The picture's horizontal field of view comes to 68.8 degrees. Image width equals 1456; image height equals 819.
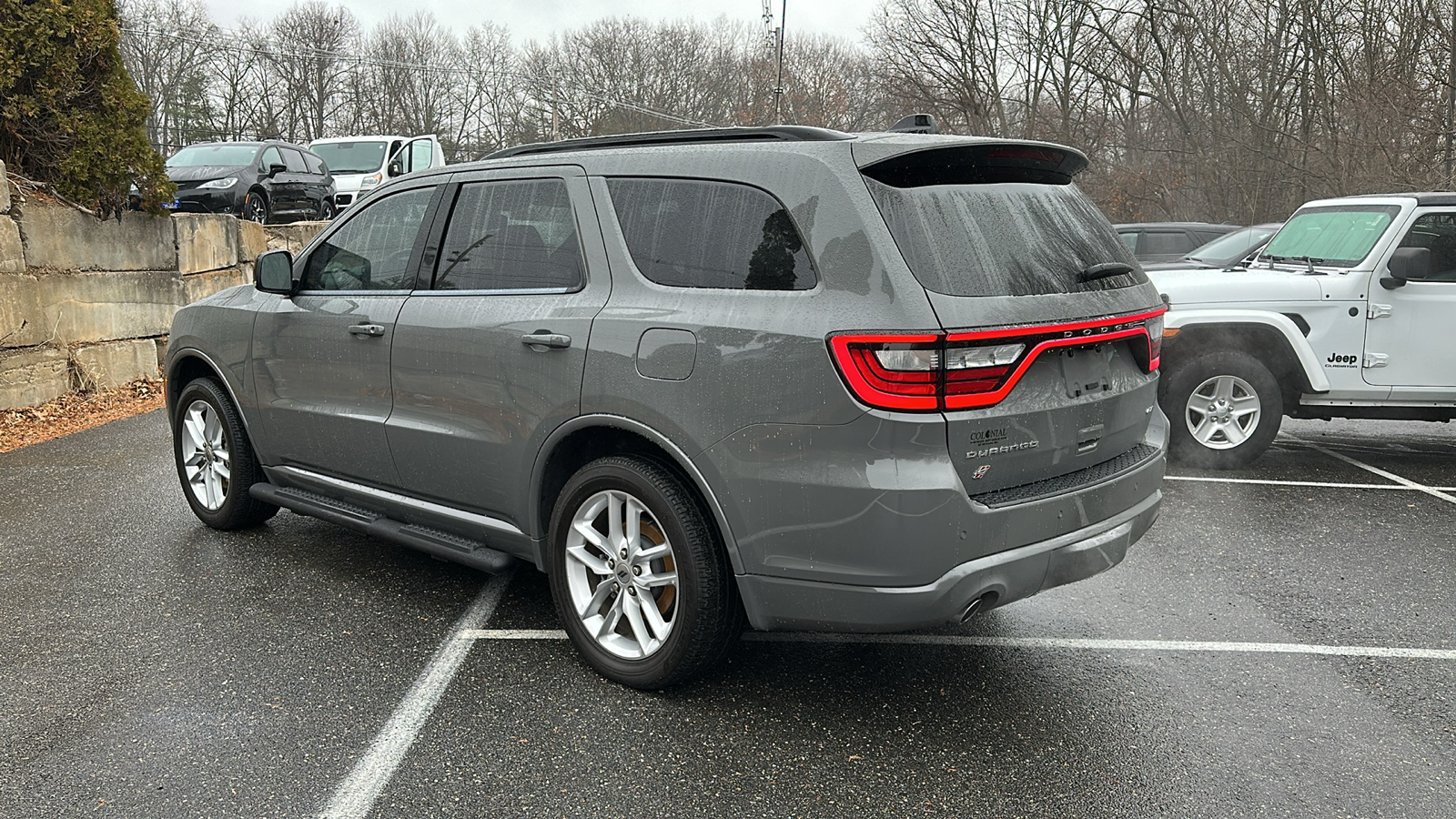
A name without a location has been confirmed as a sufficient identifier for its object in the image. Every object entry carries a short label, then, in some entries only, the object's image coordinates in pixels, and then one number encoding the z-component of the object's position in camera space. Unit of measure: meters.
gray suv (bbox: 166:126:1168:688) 2.94
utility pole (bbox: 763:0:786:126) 36.25
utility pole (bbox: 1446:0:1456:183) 15.63
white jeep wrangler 6.79
